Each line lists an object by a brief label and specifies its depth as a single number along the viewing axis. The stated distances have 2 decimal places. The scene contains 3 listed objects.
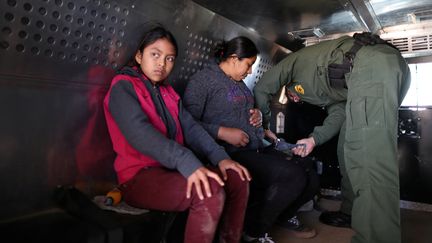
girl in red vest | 0.80
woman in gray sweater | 1.21
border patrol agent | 1.03
